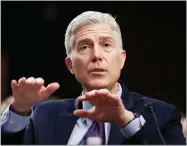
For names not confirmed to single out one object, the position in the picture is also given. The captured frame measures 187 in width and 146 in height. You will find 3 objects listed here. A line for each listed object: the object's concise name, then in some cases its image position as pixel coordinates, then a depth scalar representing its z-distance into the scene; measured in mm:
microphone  3159
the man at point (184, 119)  3569
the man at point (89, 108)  3138
